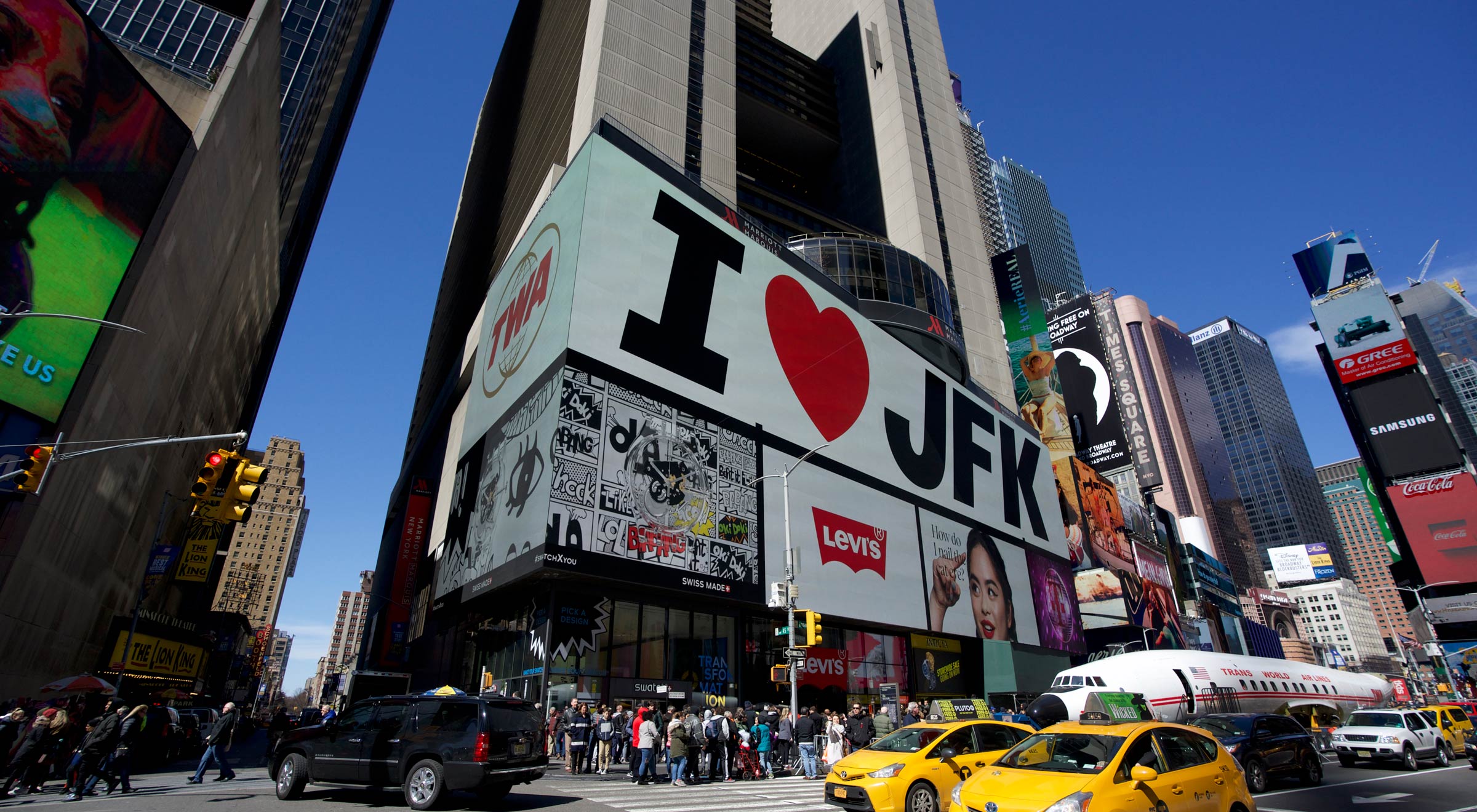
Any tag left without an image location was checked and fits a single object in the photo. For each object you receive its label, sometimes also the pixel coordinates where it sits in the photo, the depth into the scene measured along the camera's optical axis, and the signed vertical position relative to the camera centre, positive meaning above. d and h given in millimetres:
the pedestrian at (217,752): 15289 -620
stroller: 19656 -1280
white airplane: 26109 +1136
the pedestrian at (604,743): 19875 -625
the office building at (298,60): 93688 +90525
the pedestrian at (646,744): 17516 -582
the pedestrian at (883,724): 22547 -243
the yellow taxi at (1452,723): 23406 -447
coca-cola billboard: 85625 +21152
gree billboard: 95438 +48332
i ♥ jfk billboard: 26891 +13514
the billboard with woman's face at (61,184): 21500 +16569
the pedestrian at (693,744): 17766 -609
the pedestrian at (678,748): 17031 -667
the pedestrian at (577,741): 19695 -568
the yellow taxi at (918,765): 11250 -761
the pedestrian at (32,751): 13969 -469
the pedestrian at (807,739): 19250 -582
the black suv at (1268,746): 15945 -745
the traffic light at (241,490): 12883 +3996
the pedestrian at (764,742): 20281 -667
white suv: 20391 -784
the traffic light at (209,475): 12773 +4192
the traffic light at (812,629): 20281 +2329
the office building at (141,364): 23500 +14156
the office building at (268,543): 133625 +32858
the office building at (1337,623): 193625 +22402
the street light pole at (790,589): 20547 +3602
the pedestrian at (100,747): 13156 -400
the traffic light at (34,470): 13125 +4399
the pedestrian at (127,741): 13703 -293
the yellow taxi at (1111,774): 7969 -676
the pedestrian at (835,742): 20344 -686
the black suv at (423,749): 11195 -419
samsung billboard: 89688 +34010
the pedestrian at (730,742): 18938 -631
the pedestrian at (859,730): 21156 -394
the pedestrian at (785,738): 20984 -566
